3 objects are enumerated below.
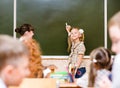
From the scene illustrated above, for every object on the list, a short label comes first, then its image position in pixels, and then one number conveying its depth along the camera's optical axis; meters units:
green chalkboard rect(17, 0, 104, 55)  5.65
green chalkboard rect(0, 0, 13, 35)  5.59
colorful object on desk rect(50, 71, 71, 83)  3.48
